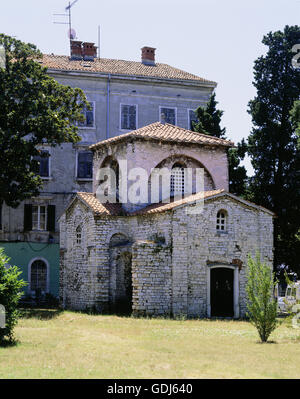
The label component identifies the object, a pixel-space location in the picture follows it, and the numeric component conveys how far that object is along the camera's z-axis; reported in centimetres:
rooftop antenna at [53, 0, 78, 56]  4137
